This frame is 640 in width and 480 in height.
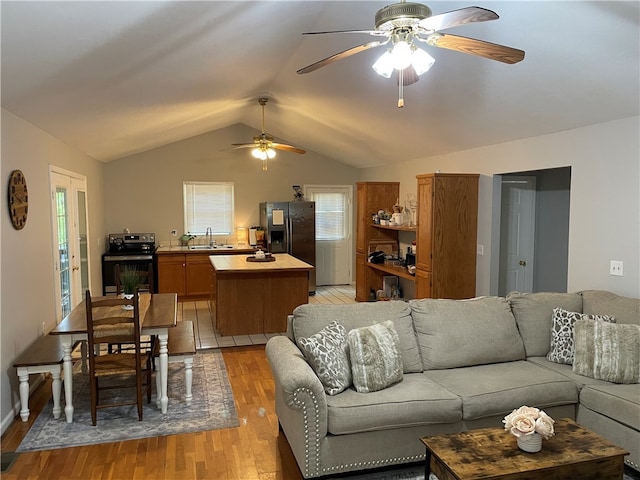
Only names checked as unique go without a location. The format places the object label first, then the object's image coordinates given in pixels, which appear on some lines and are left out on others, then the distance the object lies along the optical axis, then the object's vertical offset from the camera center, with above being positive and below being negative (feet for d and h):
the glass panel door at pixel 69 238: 15.52 -0.88
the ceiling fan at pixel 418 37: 6.46 +2.66
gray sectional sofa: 8.89 -3.61
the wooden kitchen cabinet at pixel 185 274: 24.95 -3.26
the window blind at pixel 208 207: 27.25 +0.39
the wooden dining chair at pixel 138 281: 13.32 -2.03
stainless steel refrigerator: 26.13 -0.83
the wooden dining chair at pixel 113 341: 10.82 -3.02
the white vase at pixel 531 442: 7.36 -3.61
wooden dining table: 11.16 -2.88
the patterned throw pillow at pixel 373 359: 9.54 -3.02
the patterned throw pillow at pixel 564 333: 11.14 -2.91
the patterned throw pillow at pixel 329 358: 9.39 -2.96
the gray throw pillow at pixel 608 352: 9.99 -3.02
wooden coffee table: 7.05 -3.81
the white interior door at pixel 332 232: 29.68 -1.17
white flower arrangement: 7.24 -3.27
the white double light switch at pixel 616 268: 12.12 -1.44
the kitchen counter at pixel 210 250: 25.12 -1.97
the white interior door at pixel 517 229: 19.44 -0.65
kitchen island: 18.51 -3.26
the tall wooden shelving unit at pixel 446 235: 17.33 -0.80
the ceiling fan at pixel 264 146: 19.16 +2.78
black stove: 23.76 -2.06
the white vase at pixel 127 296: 13.08 -2.34
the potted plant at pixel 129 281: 12.99 -1.88
